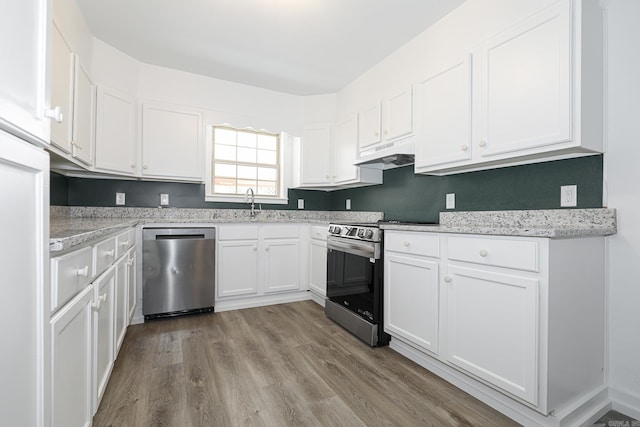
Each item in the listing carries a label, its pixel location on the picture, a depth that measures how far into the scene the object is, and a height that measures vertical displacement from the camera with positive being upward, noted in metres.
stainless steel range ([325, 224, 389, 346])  2.41 -0.59
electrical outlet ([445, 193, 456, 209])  2.57 +0.10
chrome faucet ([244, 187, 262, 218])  3.82 +0.15
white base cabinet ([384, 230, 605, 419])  1.45 -0.55
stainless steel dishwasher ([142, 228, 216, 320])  2.91 -0.59
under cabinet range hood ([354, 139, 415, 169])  2.64 +0.52
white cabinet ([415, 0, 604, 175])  1.59 +0.71
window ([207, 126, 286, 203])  3.85 +0.60
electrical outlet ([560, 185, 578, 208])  1.80 +0.11
